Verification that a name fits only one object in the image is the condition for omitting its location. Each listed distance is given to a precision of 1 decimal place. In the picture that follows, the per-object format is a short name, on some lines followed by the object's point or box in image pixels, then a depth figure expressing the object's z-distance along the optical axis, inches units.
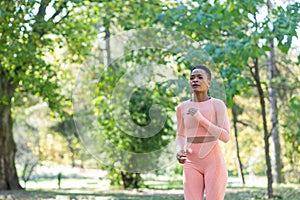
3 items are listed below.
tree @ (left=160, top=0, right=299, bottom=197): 311.7
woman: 172.2
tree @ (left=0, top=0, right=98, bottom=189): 426.0
